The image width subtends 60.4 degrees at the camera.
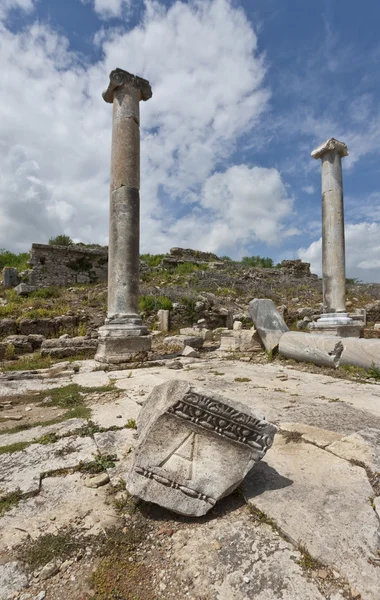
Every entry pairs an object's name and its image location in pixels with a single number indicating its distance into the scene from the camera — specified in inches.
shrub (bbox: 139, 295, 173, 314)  487.5
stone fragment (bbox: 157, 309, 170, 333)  460.1
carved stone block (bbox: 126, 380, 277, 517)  65.0
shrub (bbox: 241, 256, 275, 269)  1099.8
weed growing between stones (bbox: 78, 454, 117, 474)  83.0
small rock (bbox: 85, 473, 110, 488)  76.5
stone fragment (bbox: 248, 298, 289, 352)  280.5
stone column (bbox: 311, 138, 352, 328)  327.6
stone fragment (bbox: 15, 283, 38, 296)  566.9
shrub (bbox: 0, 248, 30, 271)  767.7
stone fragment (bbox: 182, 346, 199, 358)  294.8
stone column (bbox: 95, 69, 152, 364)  275.3
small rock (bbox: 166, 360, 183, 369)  241.4
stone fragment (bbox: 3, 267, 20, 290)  621.0
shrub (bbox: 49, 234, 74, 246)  756.0
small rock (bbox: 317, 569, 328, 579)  47.4
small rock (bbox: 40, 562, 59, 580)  51.4
